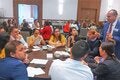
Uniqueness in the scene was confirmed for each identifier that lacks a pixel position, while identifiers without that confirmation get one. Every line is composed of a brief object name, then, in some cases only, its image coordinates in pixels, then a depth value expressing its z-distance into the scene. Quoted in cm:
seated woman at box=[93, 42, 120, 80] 118
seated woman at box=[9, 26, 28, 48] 209
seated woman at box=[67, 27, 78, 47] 249
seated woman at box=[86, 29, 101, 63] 203
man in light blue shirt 94
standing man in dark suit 188
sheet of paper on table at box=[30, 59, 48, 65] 157
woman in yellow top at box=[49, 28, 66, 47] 253
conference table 127
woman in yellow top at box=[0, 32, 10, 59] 117
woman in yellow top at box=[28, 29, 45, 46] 244
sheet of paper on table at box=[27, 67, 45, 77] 130
